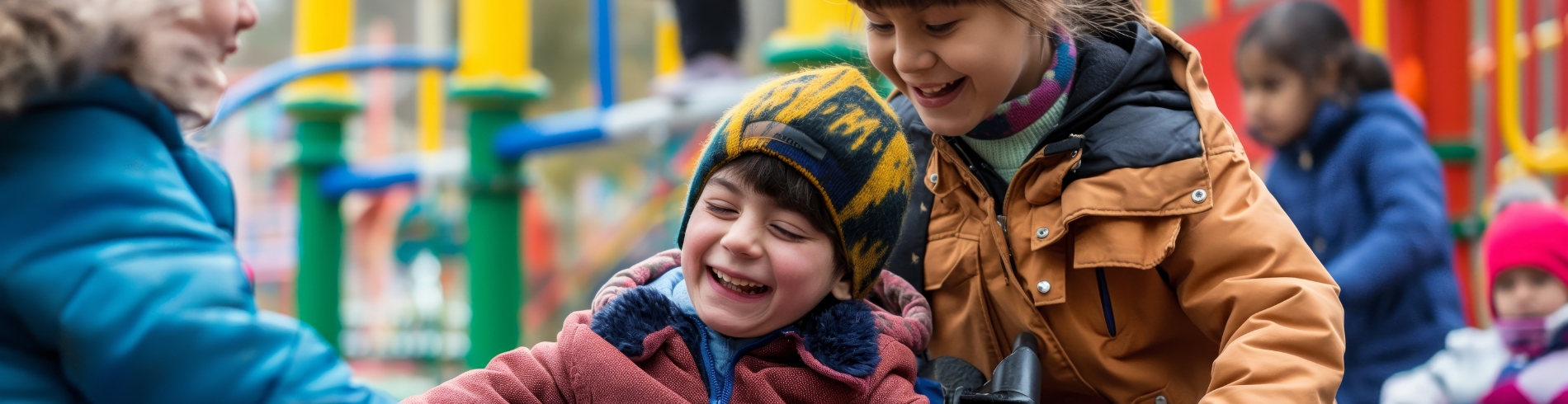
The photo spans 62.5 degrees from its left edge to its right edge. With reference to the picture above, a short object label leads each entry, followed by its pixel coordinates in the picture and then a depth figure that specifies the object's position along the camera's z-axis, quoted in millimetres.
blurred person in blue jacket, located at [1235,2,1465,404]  2979
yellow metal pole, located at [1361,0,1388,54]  4460
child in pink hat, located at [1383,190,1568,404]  3195
